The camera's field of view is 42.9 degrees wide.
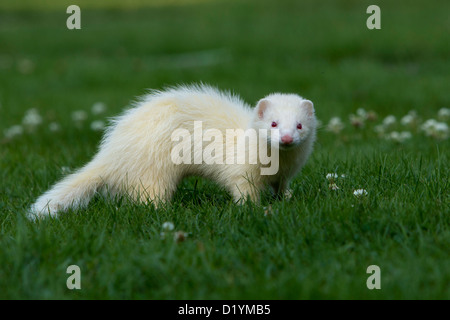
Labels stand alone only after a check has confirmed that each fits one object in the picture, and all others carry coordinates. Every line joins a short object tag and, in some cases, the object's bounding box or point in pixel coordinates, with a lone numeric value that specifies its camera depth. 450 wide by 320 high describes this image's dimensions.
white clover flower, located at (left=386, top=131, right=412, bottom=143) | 5.91
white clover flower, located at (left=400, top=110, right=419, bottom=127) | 6.37
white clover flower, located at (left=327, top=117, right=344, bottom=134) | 6.35
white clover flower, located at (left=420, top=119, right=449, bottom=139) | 5.91
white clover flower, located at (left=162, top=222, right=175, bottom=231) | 3.38
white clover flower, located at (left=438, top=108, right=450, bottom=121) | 6.34
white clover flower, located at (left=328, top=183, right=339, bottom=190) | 4.00
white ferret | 4.10
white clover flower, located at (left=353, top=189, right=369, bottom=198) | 3.73
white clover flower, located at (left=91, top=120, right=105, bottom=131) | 6.92
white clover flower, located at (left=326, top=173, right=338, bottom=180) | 4.23
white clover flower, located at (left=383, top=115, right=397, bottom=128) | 6.32
